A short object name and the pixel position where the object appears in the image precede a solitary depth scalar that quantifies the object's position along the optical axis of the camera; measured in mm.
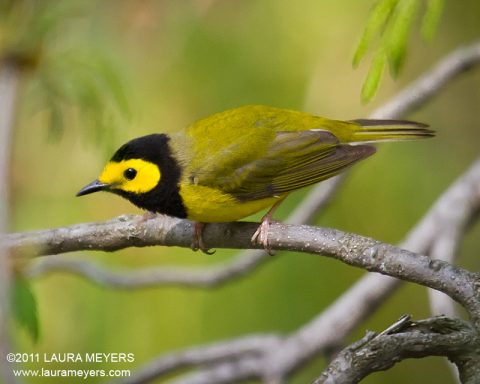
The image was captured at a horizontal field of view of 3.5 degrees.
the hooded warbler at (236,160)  2748
